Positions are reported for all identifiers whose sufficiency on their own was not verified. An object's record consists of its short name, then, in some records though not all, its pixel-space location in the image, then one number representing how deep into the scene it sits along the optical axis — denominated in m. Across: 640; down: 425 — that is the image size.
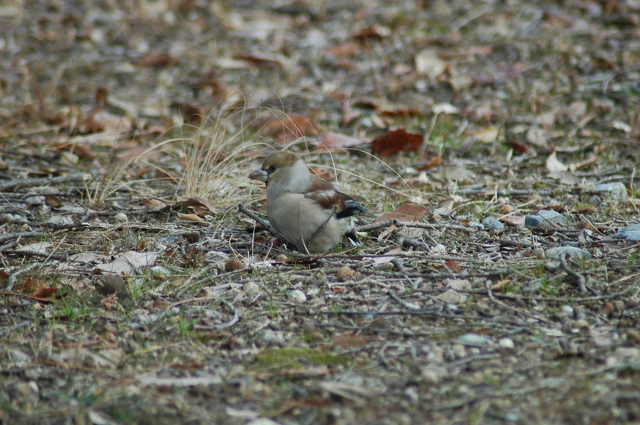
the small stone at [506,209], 9.00
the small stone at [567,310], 6.37
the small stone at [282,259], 7.58
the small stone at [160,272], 7.21
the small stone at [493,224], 8.43
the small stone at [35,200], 9.35
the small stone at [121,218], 8.93
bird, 7.49
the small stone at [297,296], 6.74
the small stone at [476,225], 8.44
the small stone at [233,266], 7.32
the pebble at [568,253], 7.30
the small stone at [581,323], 6.16
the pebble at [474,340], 5.91
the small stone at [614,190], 9.32
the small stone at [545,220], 8.35
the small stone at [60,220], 8.66
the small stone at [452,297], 6.62
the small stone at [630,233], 7.75
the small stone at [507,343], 5.88
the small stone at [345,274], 7.12
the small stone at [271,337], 6.07
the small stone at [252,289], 6.84
